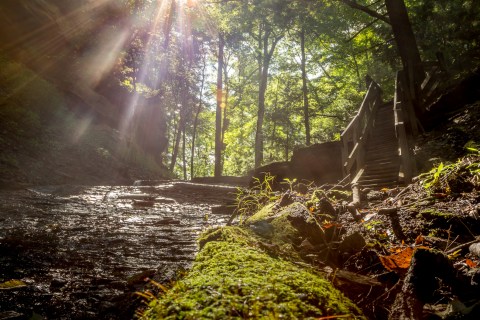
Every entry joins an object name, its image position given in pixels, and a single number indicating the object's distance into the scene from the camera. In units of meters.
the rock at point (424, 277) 1.61
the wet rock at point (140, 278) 2.77
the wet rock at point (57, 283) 2.66
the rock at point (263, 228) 2.91
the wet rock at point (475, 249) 2.03
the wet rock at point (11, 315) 2.04
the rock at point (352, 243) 2.62
